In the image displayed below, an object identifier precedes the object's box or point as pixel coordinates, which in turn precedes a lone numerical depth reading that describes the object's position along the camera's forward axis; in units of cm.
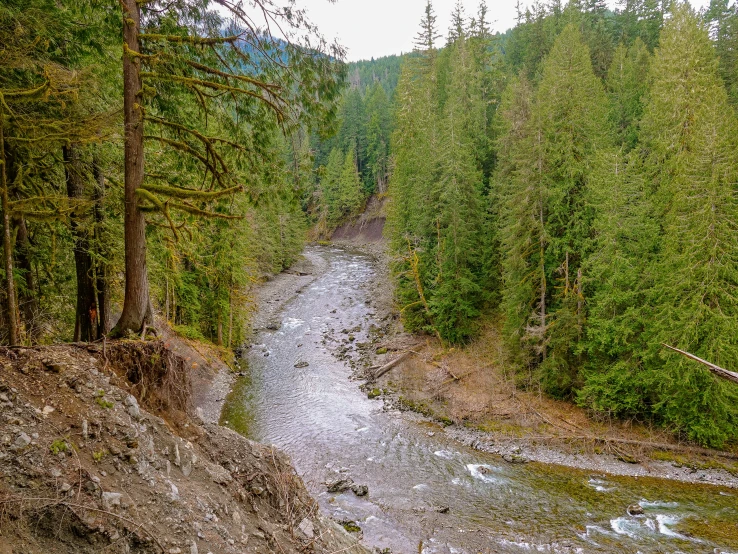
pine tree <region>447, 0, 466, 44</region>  4422
